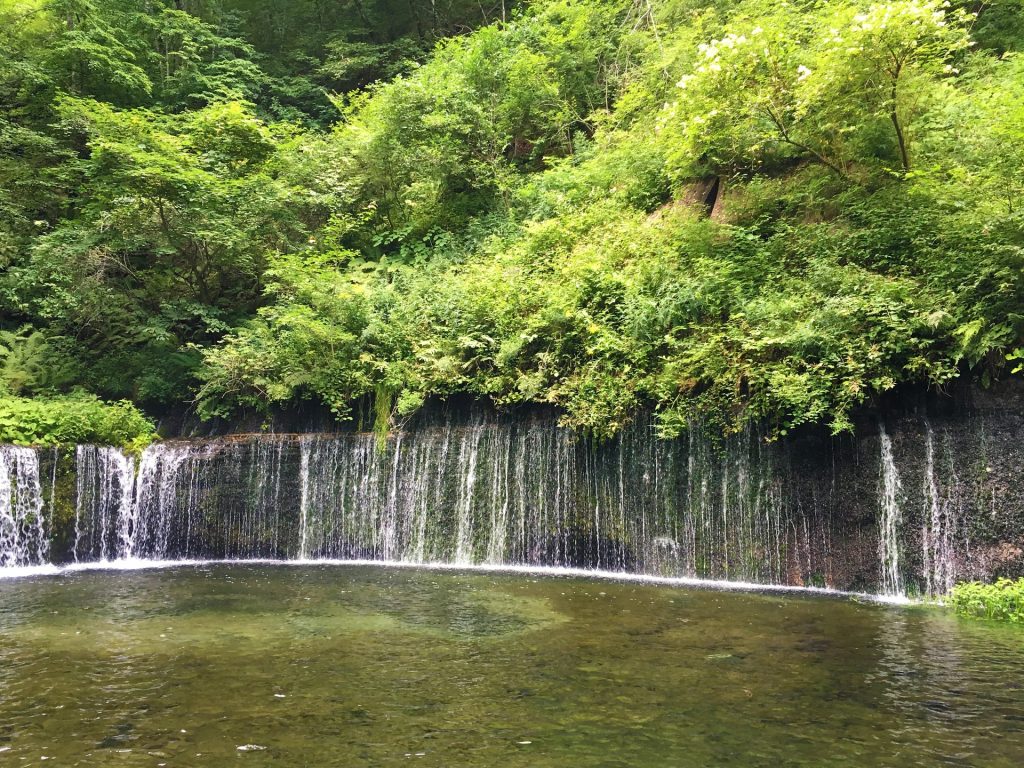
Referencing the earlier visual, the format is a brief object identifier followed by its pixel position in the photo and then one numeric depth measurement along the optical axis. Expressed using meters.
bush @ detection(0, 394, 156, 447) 13.17
